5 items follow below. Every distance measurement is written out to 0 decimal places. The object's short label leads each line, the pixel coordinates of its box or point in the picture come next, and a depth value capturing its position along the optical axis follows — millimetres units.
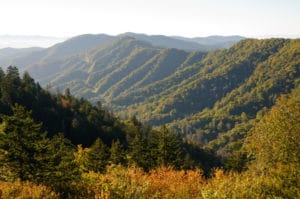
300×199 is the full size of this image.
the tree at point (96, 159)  72000
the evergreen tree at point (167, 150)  69312
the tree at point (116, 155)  74688
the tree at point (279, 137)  43875
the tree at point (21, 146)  33281
